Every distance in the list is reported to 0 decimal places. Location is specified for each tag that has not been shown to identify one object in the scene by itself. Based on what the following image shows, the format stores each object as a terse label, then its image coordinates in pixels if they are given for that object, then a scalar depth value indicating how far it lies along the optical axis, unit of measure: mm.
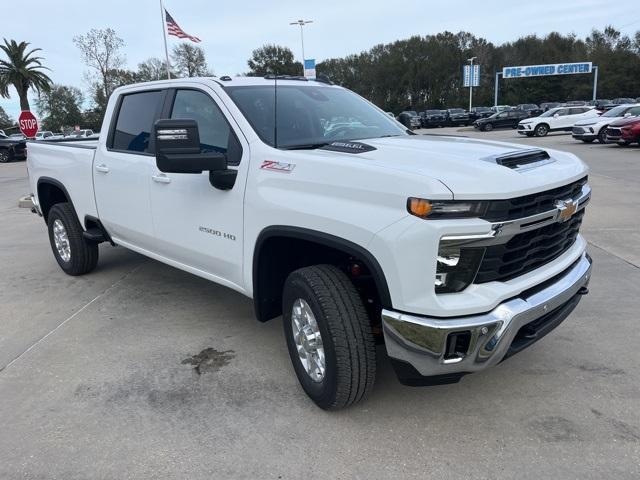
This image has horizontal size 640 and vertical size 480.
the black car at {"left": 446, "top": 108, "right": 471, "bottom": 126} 49219
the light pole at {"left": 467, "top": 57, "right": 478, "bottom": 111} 60784
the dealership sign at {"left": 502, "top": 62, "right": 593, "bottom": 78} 61875
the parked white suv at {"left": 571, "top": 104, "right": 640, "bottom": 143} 21609
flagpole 28508
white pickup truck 2459
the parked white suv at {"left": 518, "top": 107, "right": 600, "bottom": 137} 29656
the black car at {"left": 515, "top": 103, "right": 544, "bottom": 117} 40781
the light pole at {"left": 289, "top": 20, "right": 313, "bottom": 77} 29406
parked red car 18875
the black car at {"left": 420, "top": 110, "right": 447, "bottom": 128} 49031
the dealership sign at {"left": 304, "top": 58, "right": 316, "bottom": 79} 27328
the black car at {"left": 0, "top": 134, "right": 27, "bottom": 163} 26656
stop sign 12352
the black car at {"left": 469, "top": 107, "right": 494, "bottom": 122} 49438
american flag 25656
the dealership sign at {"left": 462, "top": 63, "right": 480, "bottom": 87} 60812
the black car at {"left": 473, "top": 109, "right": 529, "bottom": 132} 38312
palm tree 47906
